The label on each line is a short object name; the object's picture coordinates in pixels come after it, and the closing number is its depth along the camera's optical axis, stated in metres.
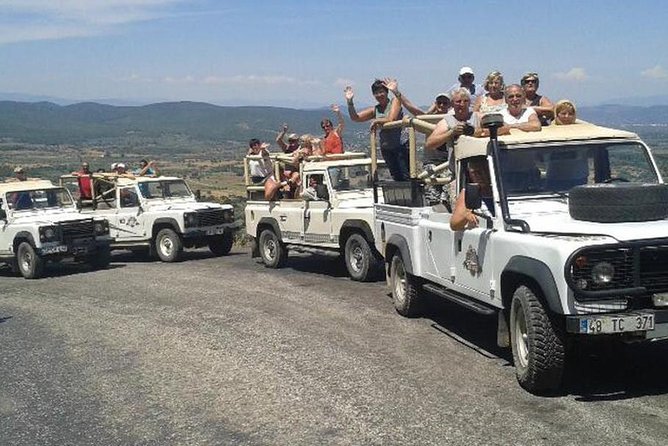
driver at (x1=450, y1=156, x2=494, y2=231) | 7.36
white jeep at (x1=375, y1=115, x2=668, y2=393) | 5.85
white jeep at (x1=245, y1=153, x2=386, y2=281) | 13.02
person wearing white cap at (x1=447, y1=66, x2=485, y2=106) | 10.95
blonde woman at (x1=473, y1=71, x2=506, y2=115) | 8.96
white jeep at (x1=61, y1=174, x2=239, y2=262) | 18.14
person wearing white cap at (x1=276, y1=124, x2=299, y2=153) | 16.48
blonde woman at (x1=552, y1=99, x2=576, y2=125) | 7.96
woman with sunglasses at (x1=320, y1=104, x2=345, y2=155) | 15.00
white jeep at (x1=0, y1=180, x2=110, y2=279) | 16.59
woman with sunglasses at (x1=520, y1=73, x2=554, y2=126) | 9.38
